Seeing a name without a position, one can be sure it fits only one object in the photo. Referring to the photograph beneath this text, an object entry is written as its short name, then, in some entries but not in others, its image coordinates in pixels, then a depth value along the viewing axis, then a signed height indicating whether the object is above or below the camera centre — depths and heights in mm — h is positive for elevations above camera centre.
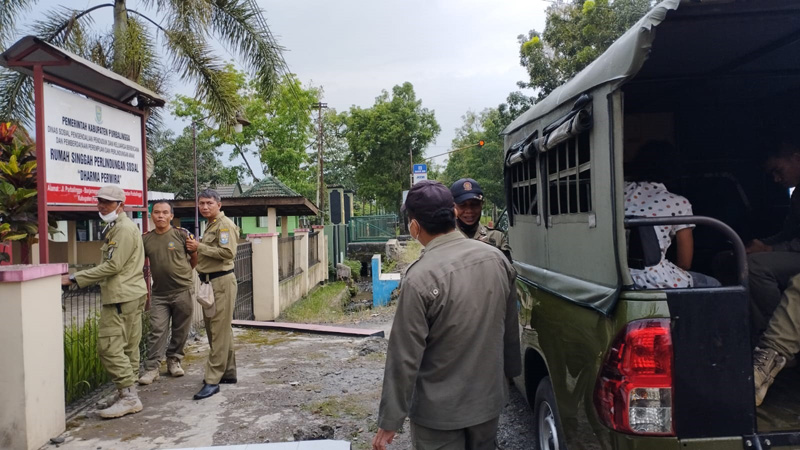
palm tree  9508 +3258
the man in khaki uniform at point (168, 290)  5719 -552
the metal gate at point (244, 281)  10250 -886
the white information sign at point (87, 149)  4898 +851
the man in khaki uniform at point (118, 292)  4693 -453
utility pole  34475 +2664
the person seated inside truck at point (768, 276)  3158 -327
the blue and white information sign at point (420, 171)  16816 +1664
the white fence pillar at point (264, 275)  11289 -834
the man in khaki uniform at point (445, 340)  2369 -480
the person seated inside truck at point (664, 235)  2830 -84
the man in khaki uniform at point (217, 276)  5211 -389
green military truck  2150 -38
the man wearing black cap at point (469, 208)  4355 +139
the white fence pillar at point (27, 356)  3854 -796
